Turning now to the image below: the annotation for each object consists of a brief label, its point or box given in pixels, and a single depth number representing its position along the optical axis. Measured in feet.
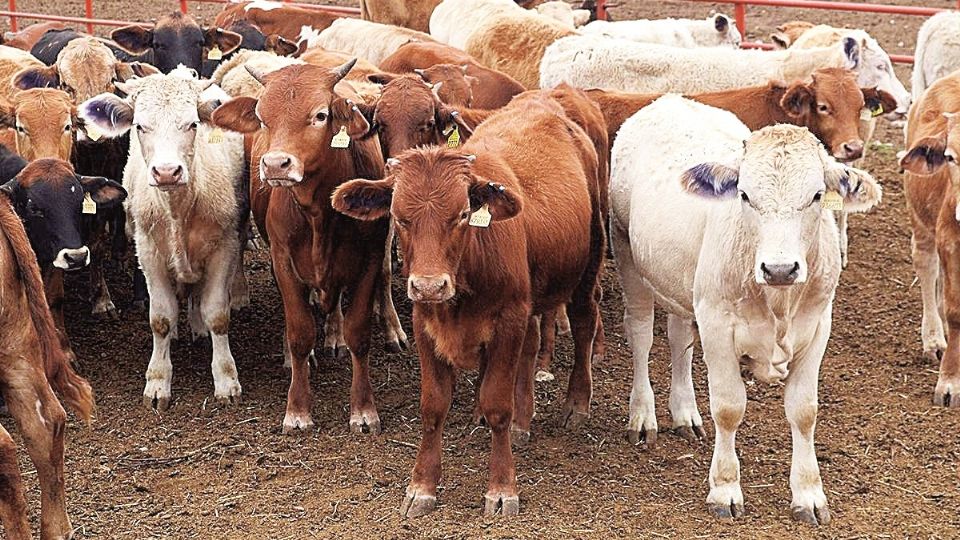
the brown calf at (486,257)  35.68
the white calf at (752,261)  34.76
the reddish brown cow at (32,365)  35.32
